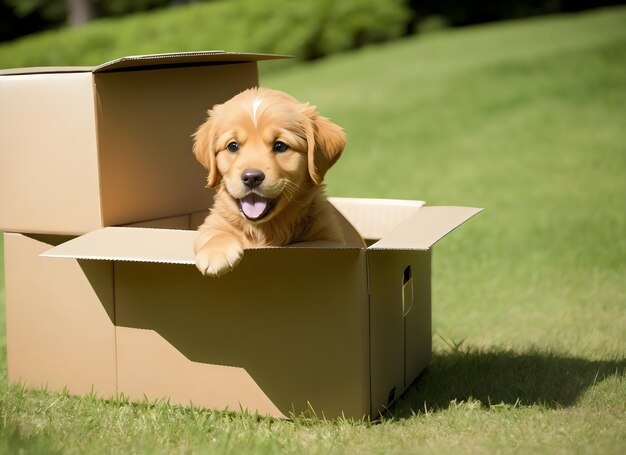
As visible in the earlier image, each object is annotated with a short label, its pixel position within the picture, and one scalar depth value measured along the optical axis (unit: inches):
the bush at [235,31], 649.6
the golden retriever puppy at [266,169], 120.6
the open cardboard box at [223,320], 120.6
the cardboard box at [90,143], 134.6
